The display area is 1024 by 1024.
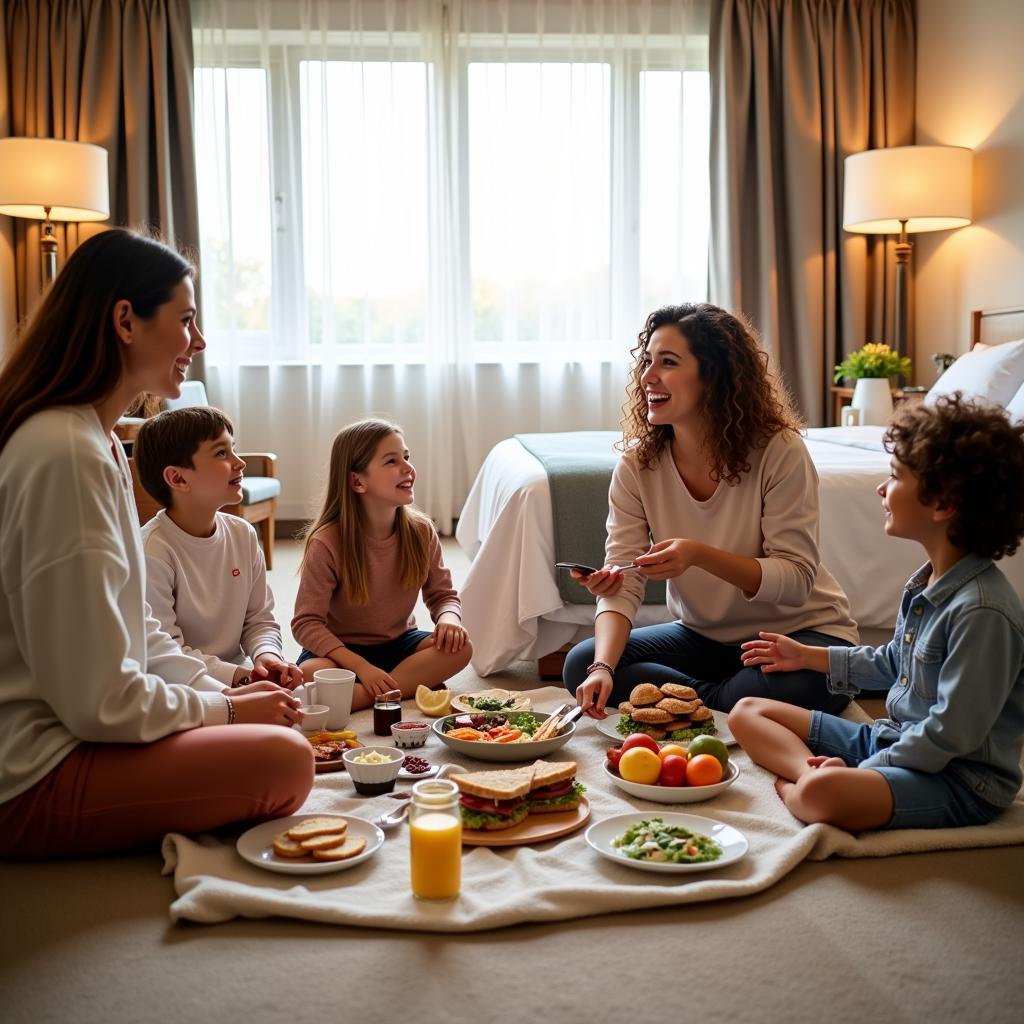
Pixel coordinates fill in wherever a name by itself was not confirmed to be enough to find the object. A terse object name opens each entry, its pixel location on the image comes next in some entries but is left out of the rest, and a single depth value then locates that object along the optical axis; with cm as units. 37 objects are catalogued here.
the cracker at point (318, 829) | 177
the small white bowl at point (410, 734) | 230
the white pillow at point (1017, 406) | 341
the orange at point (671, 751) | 207
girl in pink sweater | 271
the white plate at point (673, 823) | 171
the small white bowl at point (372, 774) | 203
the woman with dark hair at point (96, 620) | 159
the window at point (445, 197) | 564
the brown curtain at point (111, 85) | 537
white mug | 242
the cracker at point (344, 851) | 174
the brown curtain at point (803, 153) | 565
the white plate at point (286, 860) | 171
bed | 301
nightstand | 500
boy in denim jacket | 178
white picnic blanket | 160
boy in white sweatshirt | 243
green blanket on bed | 306
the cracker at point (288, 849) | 175
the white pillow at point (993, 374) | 384
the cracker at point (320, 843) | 174
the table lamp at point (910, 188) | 499
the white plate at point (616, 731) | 230
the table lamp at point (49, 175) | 491
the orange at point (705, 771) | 200
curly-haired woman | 238
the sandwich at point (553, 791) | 194
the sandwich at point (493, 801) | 186
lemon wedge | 254
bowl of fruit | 200
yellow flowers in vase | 512
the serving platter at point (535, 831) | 184
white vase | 495
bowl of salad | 217
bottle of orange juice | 162
